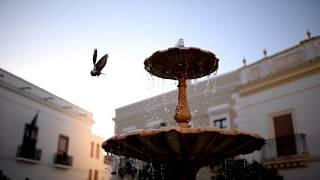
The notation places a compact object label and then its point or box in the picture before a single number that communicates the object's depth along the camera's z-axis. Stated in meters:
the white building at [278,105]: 12.75
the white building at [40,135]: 18.48
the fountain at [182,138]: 4.57
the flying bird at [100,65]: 6.41
